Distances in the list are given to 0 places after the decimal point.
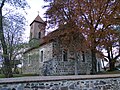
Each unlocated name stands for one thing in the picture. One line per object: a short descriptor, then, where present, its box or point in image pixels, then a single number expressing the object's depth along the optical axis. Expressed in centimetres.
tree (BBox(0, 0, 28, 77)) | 1378
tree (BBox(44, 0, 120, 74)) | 1420
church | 1702
